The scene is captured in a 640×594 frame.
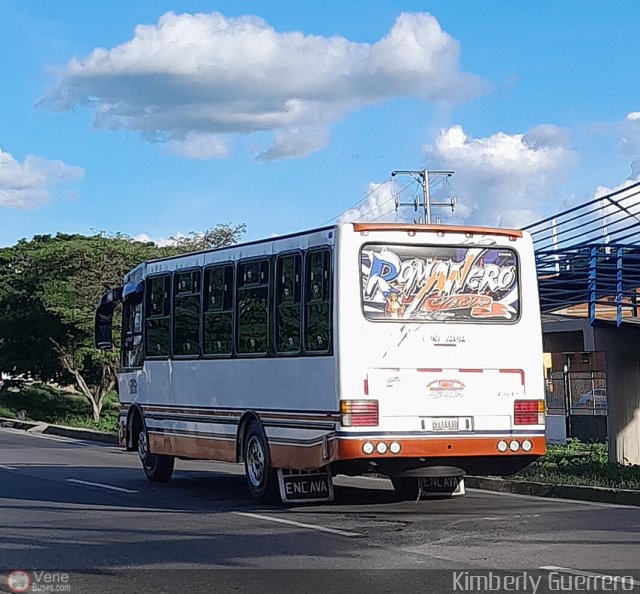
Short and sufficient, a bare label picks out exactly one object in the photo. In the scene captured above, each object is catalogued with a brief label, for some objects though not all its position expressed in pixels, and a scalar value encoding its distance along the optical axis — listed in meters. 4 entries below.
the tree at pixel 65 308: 37.97
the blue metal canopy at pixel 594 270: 19.02
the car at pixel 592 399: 33.64
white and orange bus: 12.55
